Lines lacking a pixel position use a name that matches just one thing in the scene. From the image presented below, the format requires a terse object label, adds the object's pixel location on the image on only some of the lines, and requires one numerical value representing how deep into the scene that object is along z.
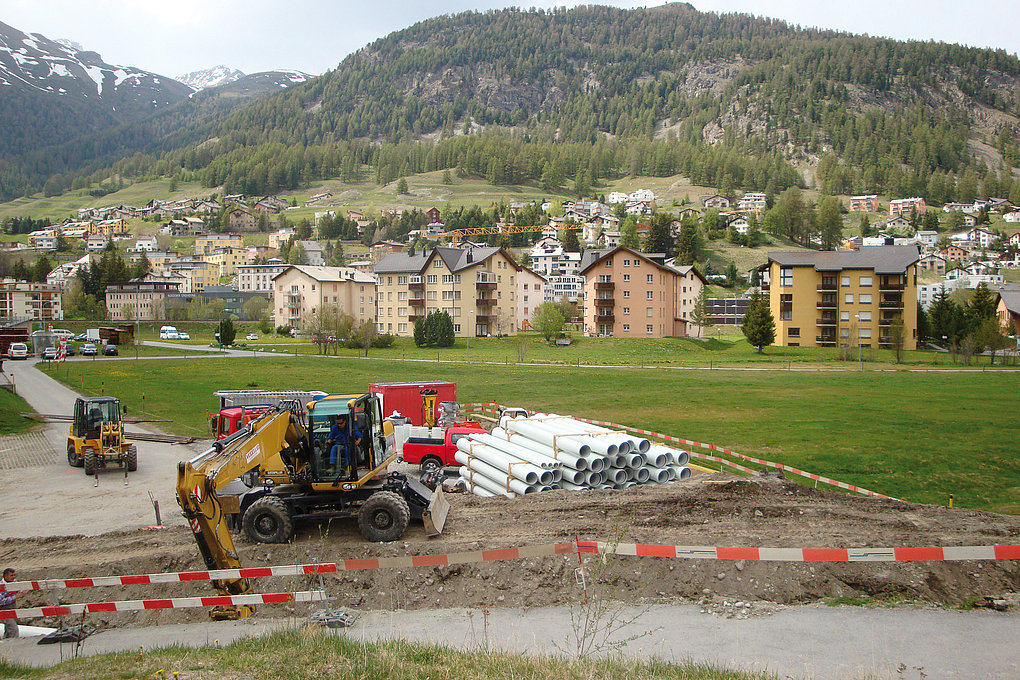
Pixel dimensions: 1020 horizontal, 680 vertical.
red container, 26.81
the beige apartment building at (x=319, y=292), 100.38
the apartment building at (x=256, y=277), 152.50
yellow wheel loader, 21.33
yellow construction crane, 174.50
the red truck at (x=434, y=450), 21.29
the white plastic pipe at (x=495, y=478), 16.36
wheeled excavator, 12.80
